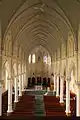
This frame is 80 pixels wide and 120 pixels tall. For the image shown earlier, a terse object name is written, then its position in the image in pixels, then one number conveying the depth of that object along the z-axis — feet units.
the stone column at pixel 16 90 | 46.66
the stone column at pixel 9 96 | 36.97
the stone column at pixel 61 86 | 45.13
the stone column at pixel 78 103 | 28.80
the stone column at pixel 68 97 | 36.18
